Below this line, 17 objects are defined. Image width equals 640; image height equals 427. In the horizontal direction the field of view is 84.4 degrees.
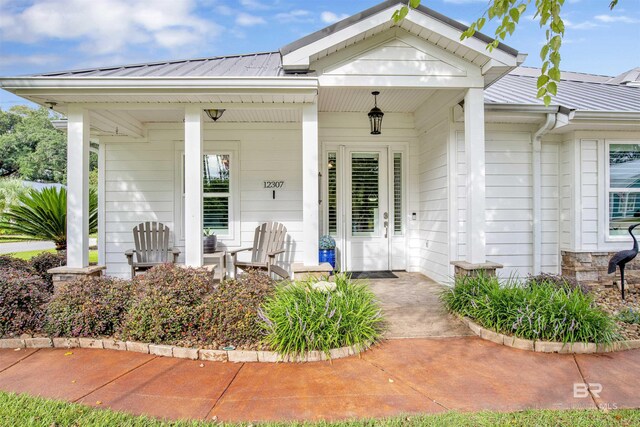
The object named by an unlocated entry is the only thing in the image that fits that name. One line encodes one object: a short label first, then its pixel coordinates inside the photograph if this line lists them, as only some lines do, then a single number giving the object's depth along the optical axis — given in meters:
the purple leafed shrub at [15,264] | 4.46
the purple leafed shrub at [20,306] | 3.25
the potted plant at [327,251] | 5.71
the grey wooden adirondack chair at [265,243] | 4.92
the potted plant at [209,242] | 5.52
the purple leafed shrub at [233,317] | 3.05
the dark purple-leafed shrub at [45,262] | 4.77
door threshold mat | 5.68
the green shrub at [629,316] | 3.62
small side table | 5.43
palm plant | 5.98
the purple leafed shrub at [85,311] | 3.21
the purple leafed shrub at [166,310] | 3.12
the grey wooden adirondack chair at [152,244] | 5.36
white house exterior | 4.03
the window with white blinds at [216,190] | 5.90
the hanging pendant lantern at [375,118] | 5.41
